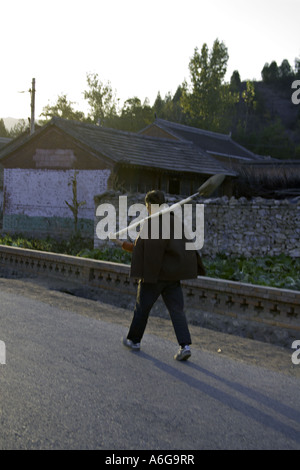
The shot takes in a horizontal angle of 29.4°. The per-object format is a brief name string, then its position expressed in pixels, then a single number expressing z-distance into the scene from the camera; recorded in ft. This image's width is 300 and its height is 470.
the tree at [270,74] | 437.99
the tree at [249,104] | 340.59
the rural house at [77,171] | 75.97
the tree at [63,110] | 265.75
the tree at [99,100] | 270.87
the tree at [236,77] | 412.36
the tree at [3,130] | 248.95
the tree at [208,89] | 206.39
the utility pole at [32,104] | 121.49
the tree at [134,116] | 240.12
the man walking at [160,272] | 21.08
